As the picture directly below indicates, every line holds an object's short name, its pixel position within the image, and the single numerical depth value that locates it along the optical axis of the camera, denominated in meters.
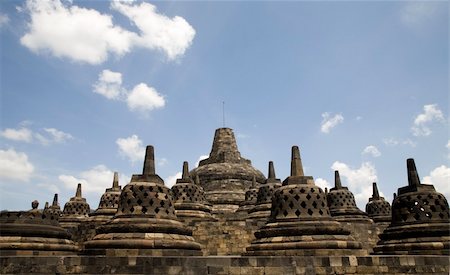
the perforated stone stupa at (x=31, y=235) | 9.91
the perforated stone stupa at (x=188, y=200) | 18.19
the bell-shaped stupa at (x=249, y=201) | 21.80
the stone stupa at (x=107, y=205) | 20.88
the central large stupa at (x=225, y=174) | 25.80
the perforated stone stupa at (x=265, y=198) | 18.45
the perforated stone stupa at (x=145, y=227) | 9.03
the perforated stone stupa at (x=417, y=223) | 9.86
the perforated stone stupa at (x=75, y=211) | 23.08
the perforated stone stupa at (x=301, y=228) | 9.30
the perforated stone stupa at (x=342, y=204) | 19.52
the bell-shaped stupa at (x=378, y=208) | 22.05
